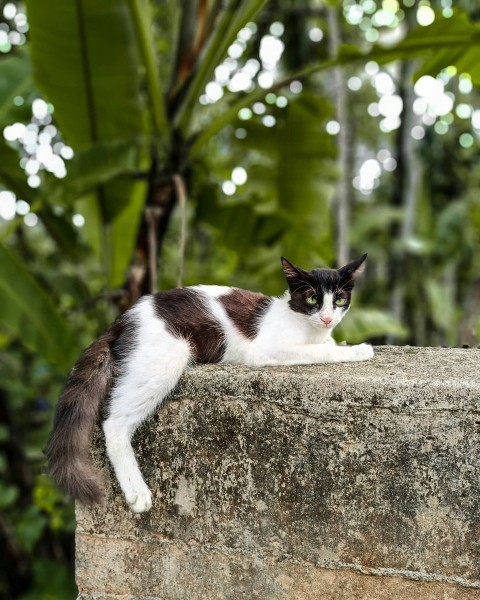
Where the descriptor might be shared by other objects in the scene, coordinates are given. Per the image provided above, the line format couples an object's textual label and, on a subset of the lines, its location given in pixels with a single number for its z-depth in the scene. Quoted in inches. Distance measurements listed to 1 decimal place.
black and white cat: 65.4
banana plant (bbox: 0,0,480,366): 111.5
